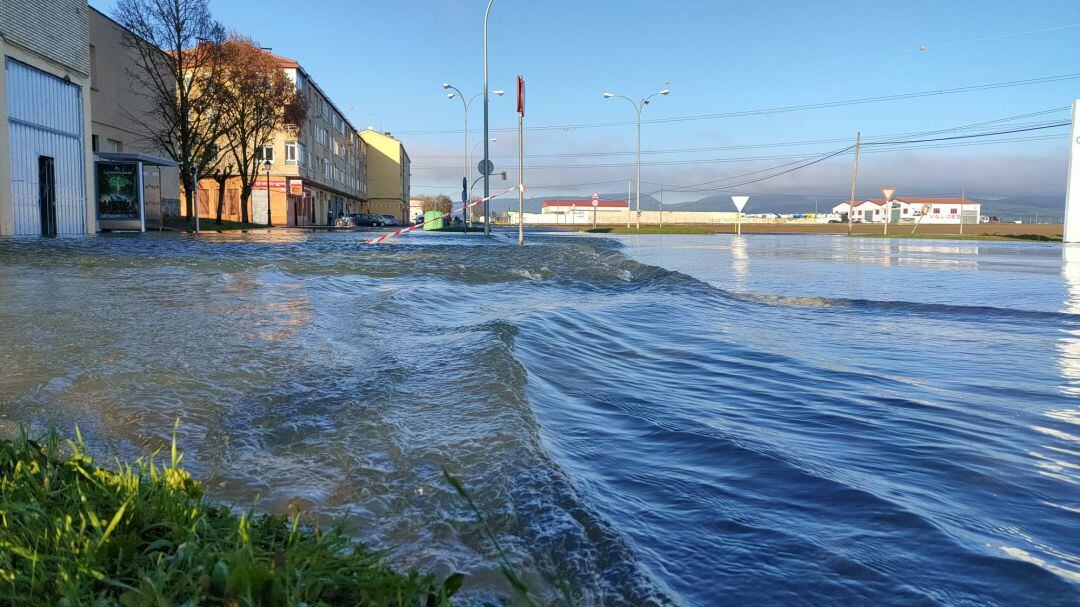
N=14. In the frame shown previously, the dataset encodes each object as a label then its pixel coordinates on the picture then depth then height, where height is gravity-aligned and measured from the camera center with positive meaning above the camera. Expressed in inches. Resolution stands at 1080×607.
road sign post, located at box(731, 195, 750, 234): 1827.0 +106.4
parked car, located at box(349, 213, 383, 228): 2516.5 +67.6
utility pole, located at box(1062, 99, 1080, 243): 1355.8 +96.5
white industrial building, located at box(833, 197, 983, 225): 5802.2 +302.9
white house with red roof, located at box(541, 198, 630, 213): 6587.1 +362.9
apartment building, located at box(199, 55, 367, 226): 2230.6 +225.6
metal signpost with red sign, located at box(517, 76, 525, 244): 761.0 +98.6
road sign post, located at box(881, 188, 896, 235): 1784.9 +126.5
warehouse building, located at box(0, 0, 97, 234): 767.7 +136.8
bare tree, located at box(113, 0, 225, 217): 1327.5 +330.3
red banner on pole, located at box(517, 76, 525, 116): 755.5 +153.9
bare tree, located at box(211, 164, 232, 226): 1630.2 +128.7
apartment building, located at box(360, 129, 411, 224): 4109.3 +370.3
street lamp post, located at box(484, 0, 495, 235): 1073.2 +86.2
